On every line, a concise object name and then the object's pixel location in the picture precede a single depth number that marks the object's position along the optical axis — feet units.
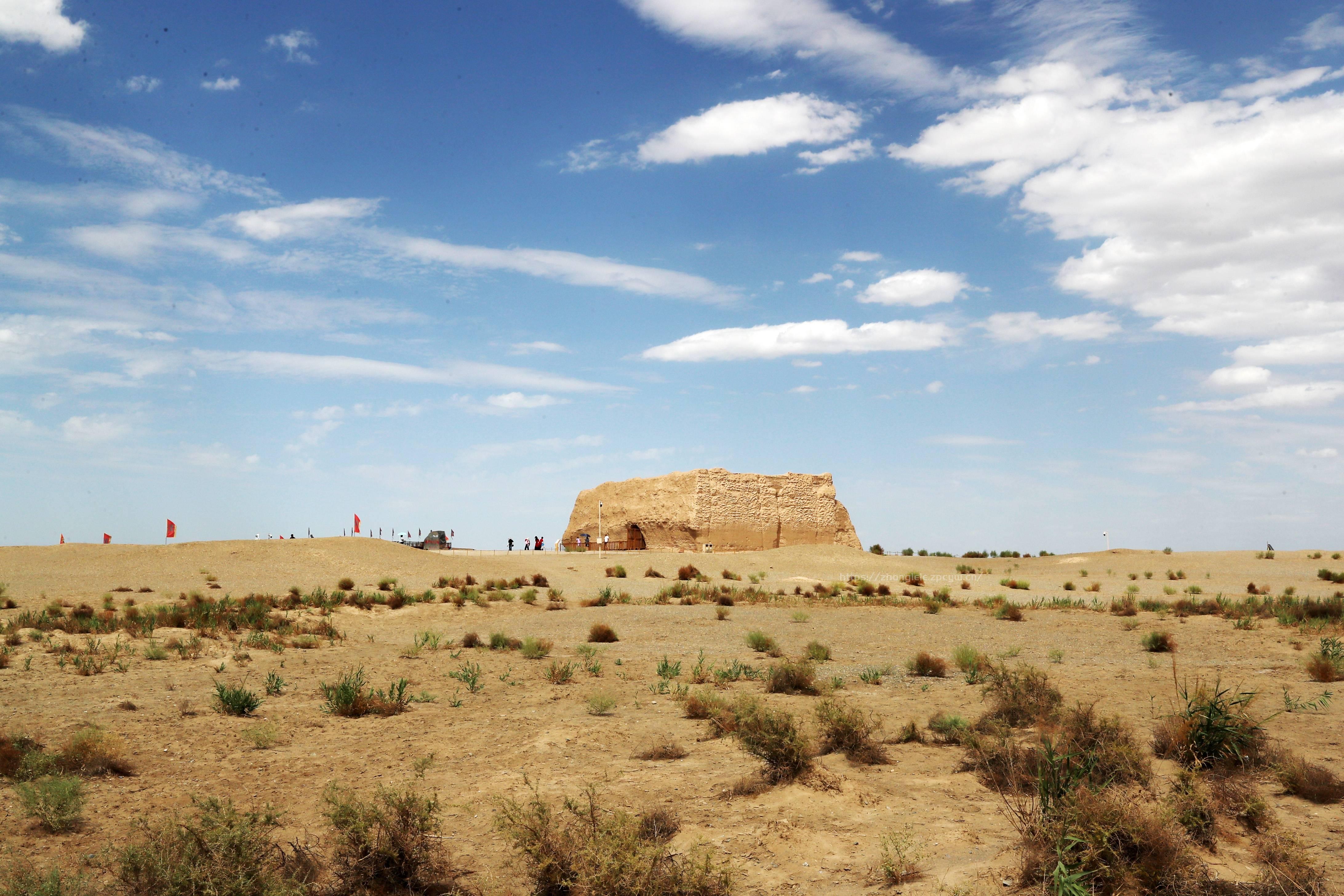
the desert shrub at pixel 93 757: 26.09
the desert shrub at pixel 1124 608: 70.03
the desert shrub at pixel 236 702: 34.65
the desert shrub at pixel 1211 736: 24.48
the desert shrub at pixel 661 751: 28.73
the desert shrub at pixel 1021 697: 30.73
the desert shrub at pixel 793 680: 38.93
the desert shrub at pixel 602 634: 59.21
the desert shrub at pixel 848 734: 27.53
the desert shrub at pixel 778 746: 25.07
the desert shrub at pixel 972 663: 41.11
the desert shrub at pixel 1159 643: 49.42
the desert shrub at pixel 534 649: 51.03
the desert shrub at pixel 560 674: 42.75
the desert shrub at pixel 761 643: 52.34
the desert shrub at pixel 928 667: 43.52
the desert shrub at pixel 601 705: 35.40
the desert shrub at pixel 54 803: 21.44
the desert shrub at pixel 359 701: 35.45
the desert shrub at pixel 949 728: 29.63
